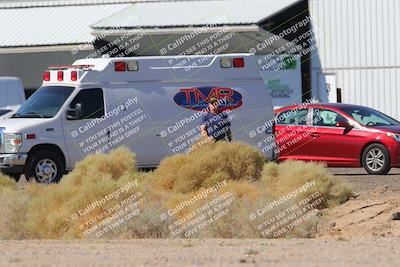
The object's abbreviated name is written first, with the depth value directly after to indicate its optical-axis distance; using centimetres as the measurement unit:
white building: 4138
